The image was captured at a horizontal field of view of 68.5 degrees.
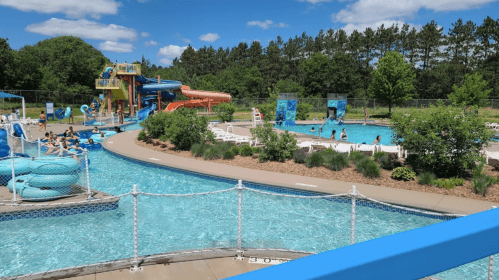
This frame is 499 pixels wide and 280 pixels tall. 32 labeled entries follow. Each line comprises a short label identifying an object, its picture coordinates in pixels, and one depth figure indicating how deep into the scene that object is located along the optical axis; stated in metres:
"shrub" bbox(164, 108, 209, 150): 18.03
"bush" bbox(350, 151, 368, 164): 13.74
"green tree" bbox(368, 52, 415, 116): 46.38
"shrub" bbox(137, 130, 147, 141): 21.58
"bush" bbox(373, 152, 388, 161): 14.13
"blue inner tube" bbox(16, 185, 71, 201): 9.34
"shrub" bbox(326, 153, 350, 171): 13.49
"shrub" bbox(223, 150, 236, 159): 15.99
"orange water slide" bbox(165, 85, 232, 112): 46.50
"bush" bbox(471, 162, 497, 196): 10.56
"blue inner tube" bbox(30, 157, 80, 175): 9.58
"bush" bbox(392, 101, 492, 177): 11.36
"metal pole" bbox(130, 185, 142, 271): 5.66
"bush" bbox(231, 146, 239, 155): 16.48
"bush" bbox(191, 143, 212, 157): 17.02
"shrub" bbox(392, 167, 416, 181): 11.89
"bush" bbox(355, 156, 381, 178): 12.49
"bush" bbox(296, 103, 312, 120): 39.88
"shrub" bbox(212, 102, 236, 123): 34.81
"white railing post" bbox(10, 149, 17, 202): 9.08
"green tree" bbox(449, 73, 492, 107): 40.75
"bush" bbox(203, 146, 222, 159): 16.27
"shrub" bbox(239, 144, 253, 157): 16.31
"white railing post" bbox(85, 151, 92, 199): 9.81
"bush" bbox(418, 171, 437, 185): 11.42
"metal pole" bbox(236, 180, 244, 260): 6.21
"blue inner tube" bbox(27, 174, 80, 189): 9.47
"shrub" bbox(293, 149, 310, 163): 14.59
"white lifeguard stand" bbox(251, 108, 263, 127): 30.35
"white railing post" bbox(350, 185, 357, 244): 5.93
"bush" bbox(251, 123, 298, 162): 14.91
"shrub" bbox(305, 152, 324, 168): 13.91
